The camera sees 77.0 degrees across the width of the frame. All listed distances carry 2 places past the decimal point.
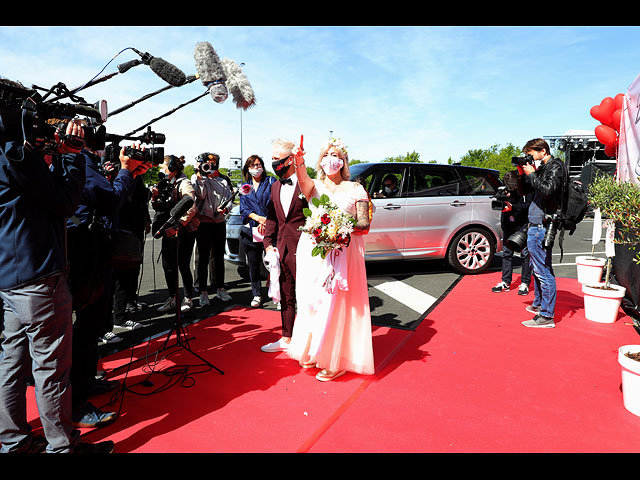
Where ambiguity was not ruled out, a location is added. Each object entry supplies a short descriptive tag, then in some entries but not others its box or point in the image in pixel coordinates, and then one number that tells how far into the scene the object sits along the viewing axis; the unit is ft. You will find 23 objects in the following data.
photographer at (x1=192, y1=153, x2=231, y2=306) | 18.22
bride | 10.93
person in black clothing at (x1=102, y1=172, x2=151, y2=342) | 14.84
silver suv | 22.86
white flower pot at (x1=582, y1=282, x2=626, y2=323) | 15.53
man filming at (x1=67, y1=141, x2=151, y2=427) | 8.47
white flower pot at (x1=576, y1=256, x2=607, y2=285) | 19.36
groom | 12.09
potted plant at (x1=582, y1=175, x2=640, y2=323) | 9.78
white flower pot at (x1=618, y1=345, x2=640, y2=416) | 9.15
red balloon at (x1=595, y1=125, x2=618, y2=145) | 21.35
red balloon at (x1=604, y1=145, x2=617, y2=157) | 21.83
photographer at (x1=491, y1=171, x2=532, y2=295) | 19.79
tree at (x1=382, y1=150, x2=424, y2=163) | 155.33
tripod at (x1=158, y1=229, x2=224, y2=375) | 11.84
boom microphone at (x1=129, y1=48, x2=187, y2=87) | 9.39
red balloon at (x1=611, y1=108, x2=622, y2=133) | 19.77
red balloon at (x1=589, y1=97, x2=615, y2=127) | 21.13
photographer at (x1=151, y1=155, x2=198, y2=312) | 15.80
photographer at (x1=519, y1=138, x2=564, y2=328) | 14.84
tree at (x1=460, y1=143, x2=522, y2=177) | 153.65
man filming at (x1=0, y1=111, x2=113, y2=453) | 6.54
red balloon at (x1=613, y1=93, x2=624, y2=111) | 20.02
